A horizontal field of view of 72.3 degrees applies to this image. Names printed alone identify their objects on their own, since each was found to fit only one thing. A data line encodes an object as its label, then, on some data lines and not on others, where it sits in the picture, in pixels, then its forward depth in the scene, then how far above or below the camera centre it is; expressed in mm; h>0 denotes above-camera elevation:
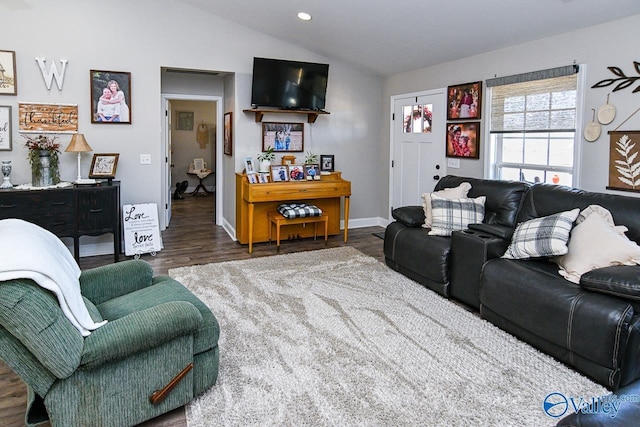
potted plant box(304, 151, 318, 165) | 6008 +216
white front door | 5523 +409
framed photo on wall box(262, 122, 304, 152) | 5910 +509
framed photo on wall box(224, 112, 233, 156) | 6077 +522
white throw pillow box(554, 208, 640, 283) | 2590 -430
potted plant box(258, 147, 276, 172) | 5654 +170
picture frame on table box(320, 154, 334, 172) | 6312 +172
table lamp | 4574 +257
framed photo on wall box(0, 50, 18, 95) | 4535 +1012
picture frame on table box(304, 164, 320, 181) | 5832 +25
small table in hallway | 10578 -103
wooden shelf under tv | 5660 +818
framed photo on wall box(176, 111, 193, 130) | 10641 +1258
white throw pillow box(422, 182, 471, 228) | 4156 -185
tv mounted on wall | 5527 +1153
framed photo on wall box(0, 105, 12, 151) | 4590 +449
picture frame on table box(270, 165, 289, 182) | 5598 +4
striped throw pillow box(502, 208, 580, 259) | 2922 -414
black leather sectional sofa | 2307 -691
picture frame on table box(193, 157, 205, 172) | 10695 +177
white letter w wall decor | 4668 +1044
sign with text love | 5078 -678
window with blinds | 3963 +504
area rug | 2150 -1122
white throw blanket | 1657 -379
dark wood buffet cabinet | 4191 -385
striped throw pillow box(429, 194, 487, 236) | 3885 -344
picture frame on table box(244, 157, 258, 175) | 5617 +89
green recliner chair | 1682 -795
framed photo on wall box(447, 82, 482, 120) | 4871 +857
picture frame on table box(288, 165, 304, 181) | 5738 +20
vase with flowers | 4480 +81
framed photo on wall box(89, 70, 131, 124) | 4934 +844
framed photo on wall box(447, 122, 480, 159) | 4945 +421
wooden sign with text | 4677 +570
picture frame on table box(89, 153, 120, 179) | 4902 +58
